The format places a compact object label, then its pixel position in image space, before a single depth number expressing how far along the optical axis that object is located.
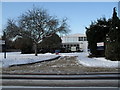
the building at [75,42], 72.00
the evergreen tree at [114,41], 19.86
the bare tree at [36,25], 31.03
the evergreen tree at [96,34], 27.49
